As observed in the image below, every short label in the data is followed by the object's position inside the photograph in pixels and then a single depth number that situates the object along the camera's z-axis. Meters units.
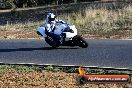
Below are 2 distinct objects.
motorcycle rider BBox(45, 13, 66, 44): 17.72
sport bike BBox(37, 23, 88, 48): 17.45
